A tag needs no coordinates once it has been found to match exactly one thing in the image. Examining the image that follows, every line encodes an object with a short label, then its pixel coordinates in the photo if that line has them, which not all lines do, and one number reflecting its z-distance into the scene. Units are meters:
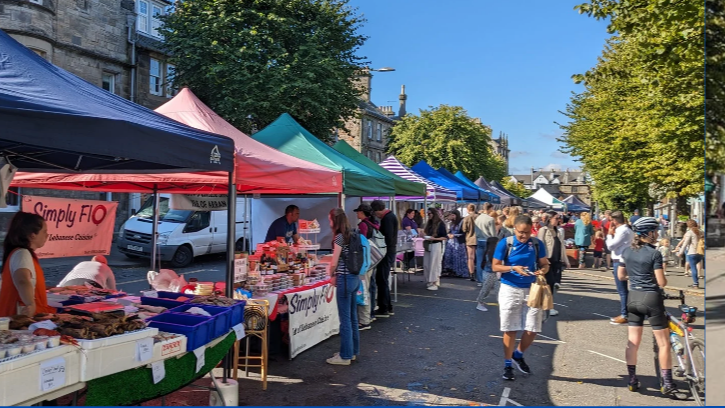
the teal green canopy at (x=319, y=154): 8.22
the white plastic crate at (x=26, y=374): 2.76
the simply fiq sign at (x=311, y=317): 6.50
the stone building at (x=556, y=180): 112.74
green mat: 3.39
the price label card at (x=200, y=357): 4.16
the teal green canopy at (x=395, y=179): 11.20
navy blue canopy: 3.13
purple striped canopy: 15.08
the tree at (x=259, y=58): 20.75
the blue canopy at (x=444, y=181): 18.72
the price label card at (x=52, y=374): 2.98
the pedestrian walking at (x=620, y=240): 9.21
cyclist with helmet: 5.36
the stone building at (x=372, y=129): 50.78
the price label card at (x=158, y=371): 3.70
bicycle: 5.04
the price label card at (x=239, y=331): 4.95
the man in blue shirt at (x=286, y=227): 8.80
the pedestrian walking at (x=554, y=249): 9.60
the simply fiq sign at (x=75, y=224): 6.73
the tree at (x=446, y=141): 42.41
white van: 15.12
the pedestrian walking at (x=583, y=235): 18.33
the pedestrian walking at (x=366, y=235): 8.27
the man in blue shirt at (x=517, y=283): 5.78
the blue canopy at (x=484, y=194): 21.99
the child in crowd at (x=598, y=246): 19.56
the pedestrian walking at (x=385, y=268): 9.24
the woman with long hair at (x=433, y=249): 12.32
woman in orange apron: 3.91
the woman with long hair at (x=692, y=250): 12.77
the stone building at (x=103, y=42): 19.05
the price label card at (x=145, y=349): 3.56
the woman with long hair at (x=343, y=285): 6.14
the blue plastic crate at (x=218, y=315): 4.47
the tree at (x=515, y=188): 73.82
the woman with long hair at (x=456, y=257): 14.88
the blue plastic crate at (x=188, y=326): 4.05
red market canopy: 5.91
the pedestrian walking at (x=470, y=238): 13.32
